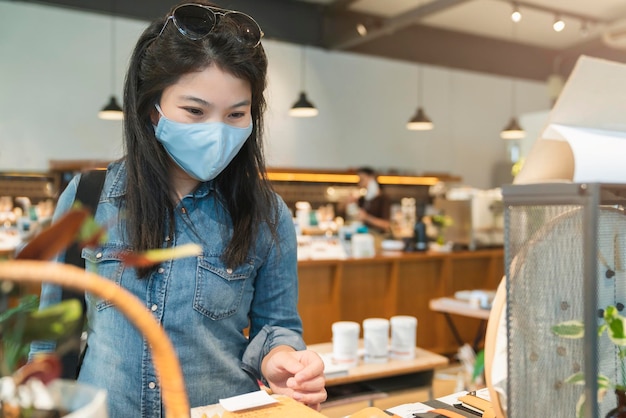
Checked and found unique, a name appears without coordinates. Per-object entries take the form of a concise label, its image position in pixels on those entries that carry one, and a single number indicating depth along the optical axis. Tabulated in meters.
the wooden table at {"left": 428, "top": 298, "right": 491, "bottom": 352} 4.09
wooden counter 5.26
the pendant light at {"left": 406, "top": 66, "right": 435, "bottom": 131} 8.27
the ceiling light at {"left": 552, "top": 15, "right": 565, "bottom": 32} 7.68
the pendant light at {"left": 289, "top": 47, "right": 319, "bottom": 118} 7.22
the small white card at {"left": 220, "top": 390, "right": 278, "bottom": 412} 0.98
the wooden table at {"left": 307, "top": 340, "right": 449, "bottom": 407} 2.65
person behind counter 7.78
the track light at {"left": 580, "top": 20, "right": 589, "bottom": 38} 8.39
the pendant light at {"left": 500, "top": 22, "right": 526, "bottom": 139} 8.85
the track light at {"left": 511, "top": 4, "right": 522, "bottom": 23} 7.23
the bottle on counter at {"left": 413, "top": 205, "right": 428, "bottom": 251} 6.10
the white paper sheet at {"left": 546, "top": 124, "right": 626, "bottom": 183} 0.78
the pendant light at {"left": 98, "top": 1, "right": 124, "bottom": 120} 6.57
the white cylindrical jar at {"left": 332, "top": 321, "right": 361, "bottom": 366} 2.77
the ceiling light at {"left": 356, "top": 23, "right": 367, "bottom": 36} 8.52
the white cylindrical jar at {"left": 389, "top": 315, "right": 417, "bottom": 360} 2.86
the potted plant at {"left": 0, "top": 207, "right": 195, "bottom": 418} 0.47
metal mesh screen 0.73
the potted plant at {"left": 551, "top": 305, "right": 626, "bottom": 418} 0.72
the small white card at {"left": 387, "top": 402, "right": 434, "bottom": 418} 1.06
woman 1.18
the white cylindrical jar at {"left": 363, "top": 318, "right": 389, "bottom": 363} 2.82
